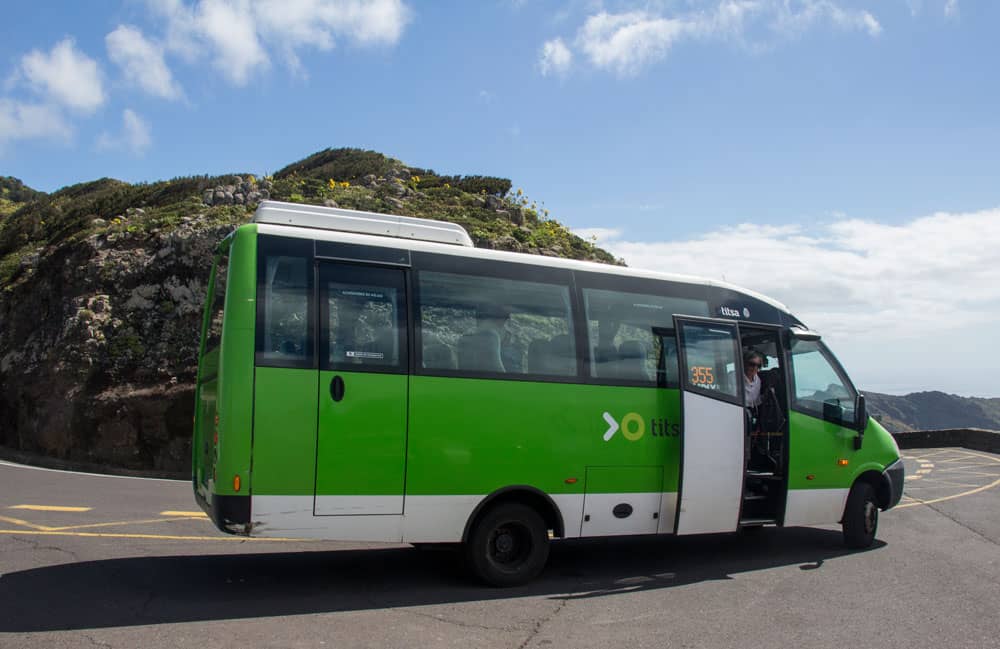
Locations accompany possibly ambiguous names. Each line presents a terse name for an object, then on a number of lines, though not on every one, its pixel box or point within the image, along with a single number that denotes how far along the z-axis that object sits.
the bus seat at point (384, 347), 7.11
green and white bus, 6.74
